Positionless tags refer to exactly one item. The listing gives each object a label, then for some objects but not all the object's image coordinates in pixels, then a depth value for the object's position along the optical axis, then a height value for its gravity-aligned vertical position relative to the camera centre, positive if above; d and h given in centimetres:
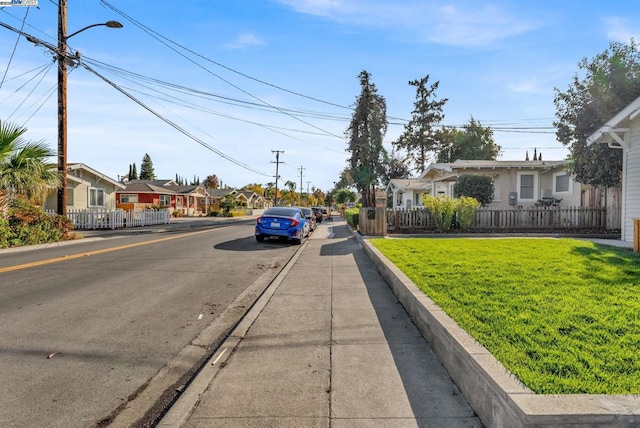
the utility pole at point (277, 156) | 7788 +994
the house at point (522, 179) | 2216 +177
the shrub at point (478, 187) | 2183 +123
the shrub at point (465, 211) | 1777 -5
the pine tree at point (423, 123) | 5988 +1273
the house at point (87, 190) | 2856 +129
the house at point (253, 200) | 9069 +202
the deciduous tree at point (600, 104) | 1627 +450
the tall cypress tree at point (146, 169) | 10425 +982
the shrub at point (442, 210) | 1769 -2
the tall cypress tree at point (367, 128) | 4053 +826
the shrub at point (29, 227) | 1395 -75
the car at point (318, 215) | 3828 -61
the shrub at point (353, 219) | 2376 -65
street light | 1809 +520
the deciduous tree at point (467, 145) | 5734 +941
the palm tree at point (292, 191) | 11138 +515
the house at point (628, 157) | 1235 +168
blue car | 1667 -70
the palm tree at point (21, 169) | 1402 +135
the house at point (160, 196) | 5321 +149
